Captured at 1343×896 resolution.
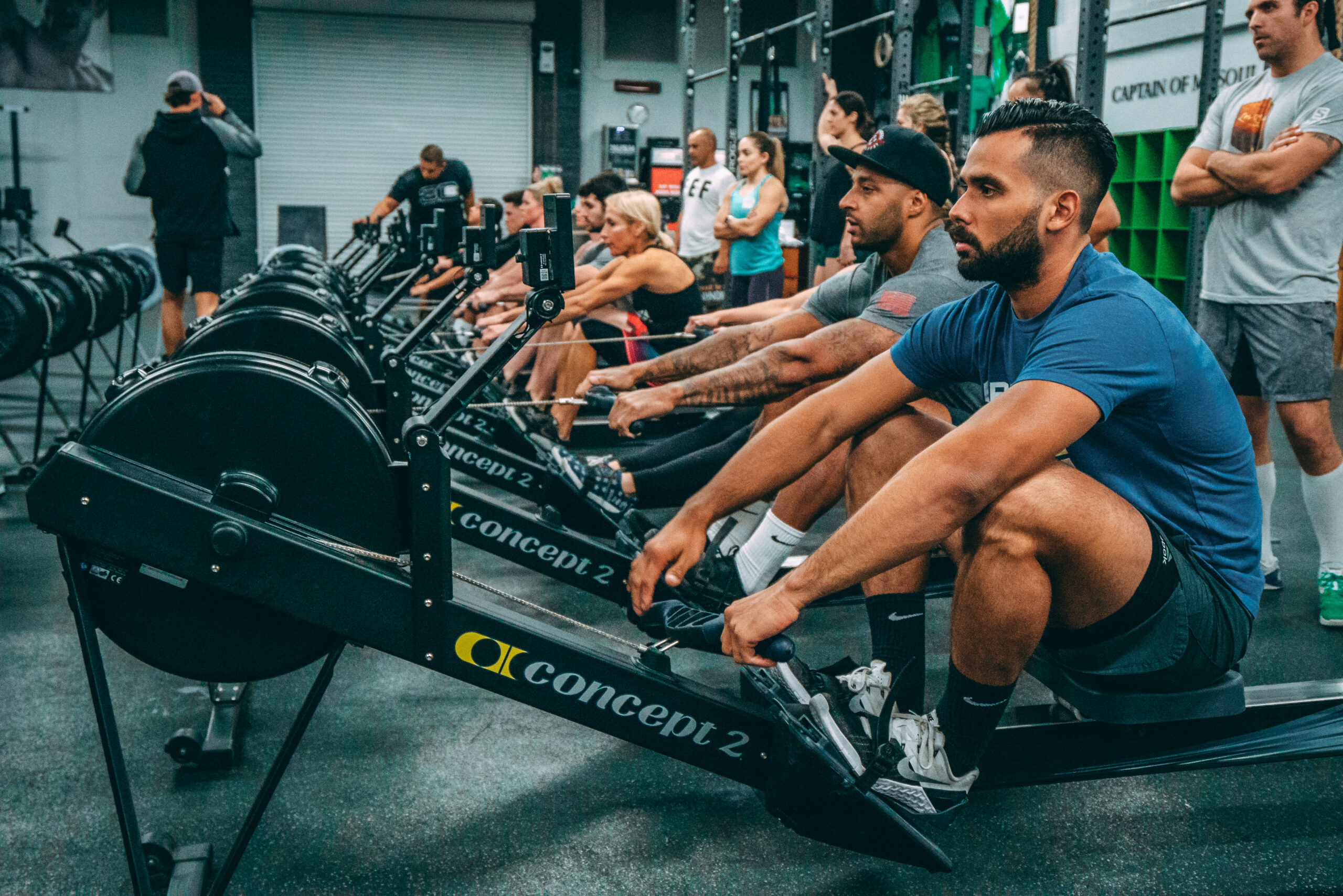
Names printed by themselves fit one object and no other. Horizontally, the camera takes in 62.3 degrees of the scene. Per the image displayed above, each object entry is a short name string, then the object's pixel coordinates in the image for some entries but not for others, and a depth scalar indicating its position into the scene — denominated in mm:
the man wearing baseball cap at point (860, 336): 2338
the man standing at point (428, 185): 7176
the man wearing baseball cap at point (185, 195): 5762
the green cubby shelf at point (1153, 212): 7355
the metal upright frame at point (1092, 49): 4113
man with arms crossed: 2781
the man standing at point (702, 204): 6629
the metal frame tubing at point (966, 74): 5316
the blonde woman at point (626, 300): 4609
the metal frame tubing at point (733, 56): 7332
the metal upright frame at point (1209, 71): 4609
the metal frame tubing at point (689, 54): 8023
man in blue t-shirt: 1482
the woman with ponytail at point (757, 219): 5883
